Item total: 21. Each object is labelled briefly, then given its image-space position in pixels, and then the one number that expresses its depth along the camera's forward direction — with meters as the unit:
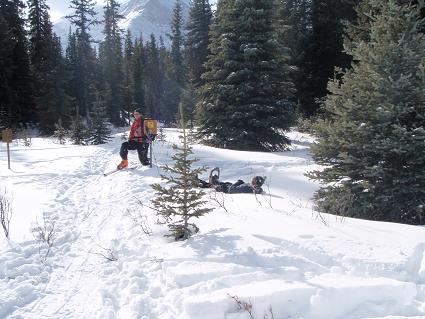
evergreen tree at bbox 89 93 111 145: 27.17
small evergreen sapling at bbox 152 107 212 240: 5.66
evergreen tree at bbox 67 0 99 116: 44.72
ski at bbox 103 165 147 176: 12.03
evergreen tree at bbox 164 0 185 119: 57.65
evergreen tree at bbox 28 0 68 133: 34.84
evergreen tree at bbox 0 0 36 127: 33.00
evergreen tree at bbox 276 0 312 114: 27.86
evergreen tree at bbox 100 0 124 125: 51.34
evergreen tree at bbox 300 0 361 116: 26.42
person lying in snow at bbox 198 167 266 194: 8.77
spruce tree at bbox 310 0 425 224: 7.22
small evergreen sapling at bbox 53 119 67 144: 25.12
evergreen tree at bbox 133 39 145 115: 58.50
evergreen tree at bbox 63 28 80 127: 44.53
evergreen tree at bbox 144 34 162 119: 65.88
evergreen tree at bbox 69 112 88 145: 25.88
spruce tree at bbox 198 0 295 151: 15.84
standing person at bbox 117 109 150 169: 12.76
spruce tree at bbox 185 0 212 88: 41.62
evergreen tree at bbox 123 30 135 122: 55.83
